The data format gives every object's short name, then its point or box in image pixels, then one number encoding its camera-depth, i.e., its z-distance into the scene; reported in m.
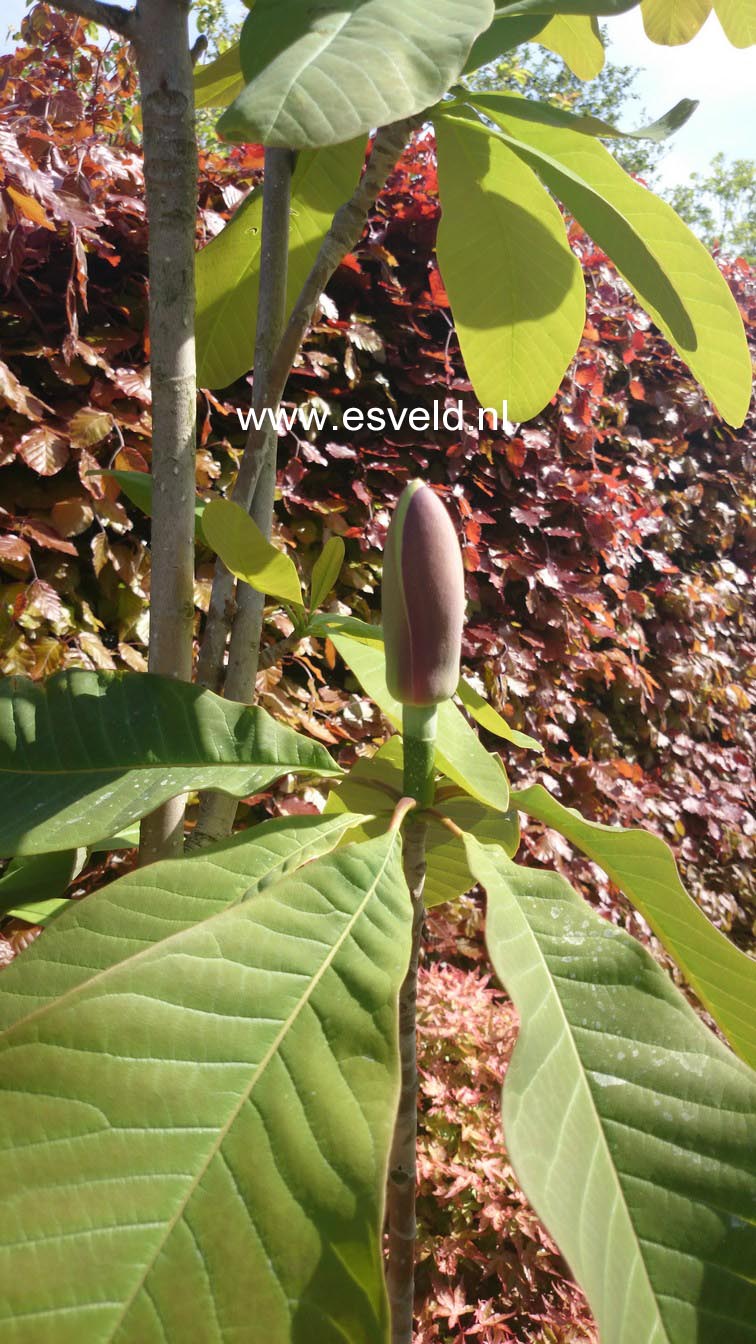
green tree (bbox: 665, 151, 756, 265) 14.00
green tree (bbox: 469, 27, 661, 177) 10.86
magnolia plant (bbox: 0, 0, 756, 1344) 0.37
